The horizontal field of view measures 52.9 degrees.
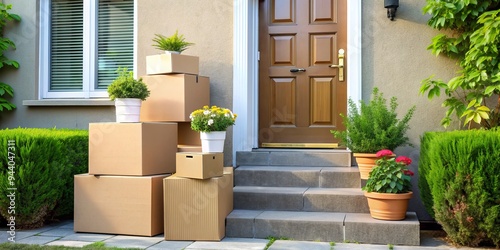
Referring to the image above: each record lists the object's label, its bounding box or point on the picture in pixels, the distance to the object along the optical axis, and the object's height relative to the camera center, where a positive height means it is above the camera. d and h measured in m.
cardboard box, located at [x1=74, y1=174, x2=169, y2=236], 4.25 -0.63
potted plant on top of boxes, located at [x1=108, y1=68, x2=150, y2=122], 4.52 +0.32
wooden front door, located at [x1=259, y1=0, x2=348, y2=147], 5.39 +0.66
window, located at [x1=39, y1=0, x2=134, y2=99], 5.95 +1.04
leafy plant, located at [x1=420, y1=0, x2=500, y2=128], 4.32 +0.68
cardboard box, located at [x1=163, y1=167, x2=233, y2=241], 4.10 -0.64
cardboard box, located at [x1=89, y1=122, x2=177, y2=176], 4.32 -0.15
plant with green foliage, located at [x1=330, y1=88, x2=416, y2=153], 4.50 +0.03
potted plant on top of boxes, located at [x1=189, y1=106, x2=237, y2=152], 4.46 +0.04
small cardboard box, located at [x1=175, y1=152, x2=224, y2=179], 4.09 -0.28
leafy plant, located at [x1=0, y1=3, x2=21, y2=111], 5.89 +0.98
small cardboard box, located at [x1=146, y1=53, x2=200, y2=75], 4.83 +0.66
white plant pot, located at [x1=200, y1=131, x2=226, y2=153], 4.46 -0.09
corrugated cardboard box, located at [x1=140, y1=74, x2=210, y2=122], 4.84 +0.32
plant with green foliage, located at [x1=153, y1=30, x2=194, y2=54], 4.94 +0.86
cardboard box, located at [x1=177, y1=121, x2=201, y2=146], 5.02 -0.04
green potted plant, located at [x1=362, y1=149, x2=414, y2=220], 4.04 -0.47
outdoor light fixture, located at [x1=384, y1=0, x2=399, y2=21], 4.86 +1.22
